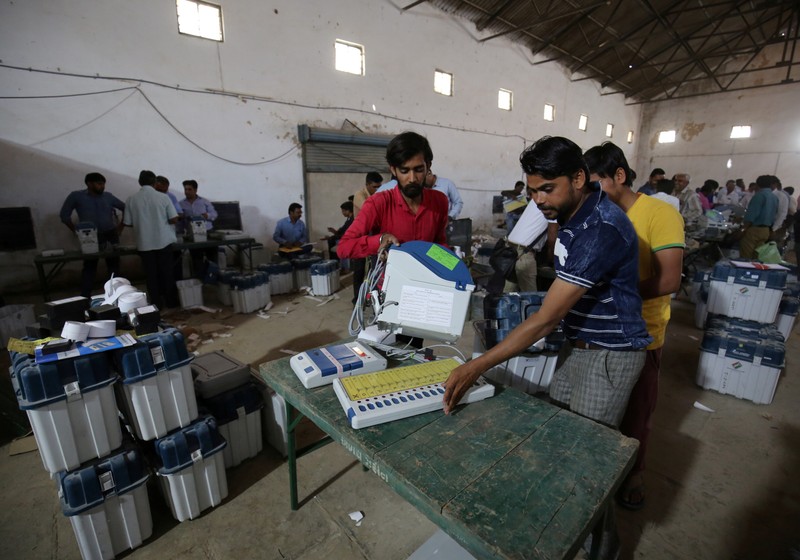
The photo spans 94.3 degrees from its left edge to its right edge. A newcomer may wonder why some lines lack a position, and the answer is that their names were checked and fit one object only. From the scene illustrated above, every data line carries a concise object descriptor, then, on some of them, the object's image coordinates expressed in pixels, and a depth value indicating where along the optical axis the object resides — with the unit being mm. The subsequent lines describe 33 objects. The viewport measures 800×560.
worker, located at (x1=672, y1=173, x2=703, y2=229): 5816
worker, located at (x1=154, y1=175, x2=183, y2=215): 5076
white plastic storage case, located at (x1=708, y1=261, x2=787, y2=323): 3289
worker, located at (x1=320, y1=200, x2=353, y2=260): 5840
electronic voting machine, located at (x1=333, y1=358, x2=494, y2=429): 1176
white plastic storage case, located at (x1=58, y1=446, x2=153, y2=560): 1482
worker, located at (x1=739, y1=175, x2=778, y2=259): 5168
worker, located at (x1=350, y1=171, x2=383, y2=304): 4730
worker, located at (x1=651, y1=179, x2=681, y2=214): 4973
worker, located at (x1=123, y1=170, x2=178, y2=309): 4324
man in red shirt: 1653
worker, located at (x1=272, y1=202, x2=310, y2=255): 6062
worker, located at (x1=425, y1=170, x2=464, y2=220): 5000
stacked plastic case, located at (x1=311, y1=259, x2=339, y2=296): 5336
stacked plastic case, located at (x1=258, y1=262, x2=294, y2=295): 5430
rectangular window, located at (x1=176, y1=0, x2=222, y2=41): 5266
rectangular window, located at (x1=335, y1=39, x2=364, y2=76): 6844
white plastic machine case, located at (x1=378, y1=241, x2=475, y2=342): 1265
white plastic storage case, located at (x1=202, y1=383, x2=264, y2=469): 2080
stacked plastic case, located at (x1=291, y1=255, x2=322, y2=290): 5738
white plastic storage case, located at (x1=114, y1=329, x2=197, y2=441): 1567
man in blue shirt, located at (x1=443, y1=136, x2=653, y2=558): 1140
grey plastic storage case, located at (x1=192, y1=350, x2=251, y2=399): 2023
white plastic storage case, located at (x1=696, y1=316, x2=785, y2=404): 2816
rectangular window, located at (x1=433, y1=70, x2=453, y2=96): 8530
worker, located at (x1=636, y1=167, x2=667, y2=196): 5848
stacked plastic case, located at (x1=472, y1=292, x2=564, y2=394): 2254
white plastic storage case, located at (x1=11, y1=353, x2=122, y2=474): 1355
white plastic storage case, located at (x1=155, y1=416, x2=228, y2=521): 1724
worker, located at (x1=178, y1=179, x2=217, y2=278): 5371
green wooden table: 847
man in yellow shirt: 1595
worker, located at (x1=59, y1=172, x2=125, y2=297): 4477
